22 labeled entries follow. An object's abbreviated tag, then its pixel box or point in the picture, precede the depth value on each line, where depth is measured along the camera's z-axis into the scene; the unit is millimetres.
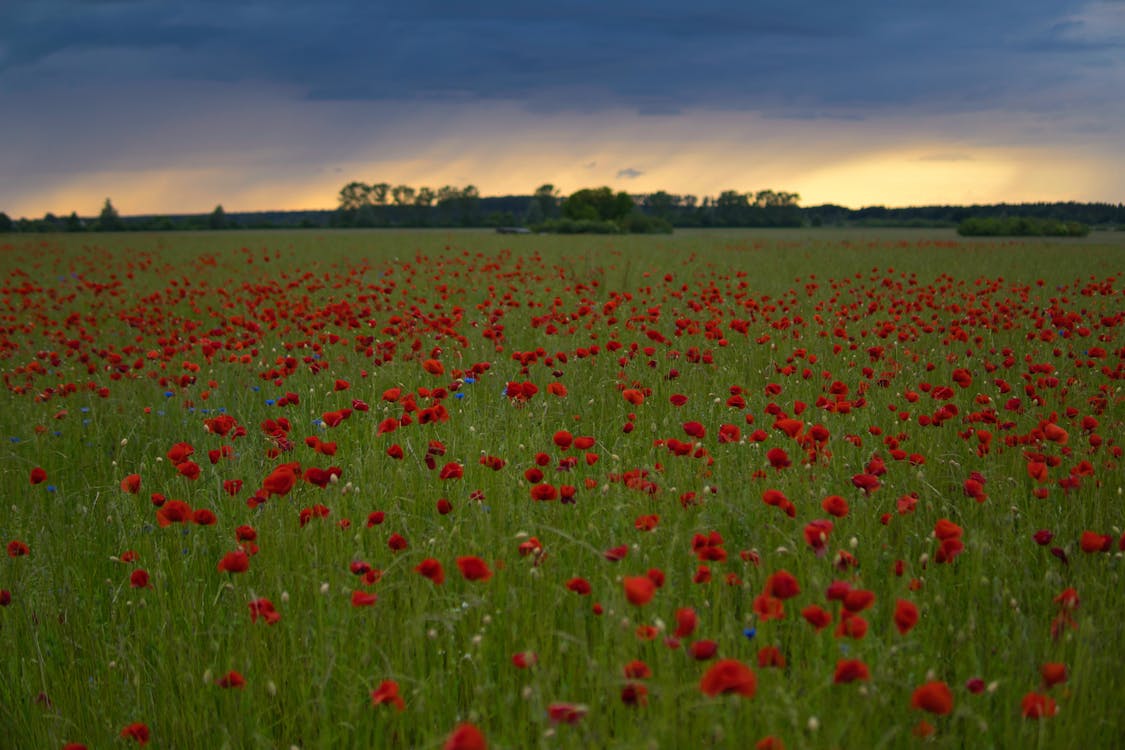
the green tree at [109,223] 61331
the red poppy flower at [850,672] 1805
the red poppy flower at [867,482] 2770
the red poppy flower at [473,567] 1993
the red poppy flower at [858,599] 1937
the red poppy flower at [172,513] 2600
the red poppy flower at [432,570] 2097
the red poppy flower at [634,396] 3576
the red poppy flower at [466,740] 1462
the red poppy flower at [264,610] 2314
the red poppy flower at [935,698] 1657
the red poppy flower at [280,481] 2609
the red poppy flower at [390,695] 1856
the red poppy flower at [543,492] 2641
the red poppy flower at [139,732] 2090
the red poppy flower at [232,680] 2193
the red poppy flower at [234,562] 2324
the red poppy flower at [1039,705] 1891
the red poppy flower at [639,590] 1747
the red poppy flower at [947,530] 2297
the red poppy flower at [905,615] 1847
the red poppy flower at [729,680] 1616
